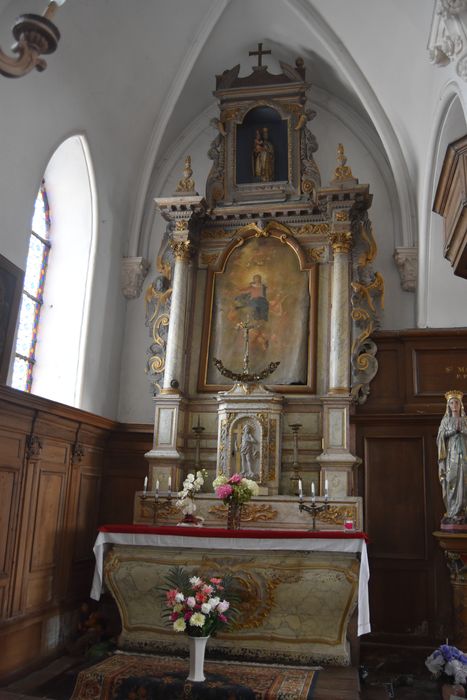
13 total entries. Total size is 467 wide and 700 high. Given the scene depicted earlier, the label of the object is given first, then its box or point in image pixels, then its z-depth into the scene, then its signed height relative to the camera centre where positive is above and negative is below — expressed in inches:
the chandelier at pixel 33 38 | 96.7 +69.1
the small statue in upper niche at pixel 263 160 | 361.9 +192.2
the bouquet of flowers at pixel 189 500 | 284.5 +7.2
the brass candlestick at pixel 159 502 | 306.3 +6.4
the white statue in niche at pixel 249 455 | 310.7 +29.7
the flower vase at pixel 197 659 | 215.9 -45.0
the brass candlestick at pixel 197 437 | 324.8 +38.8
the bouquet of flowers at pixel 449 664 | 227.9 -47.1
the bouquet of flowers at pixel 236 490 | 274.7 +11.6
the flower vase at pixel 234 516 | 276.6 +1.2
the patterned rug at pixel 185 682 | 210.4 -52.6
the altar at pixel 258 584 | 244.7 -23.9
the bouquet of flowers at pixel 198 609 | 211.3 -28.8
